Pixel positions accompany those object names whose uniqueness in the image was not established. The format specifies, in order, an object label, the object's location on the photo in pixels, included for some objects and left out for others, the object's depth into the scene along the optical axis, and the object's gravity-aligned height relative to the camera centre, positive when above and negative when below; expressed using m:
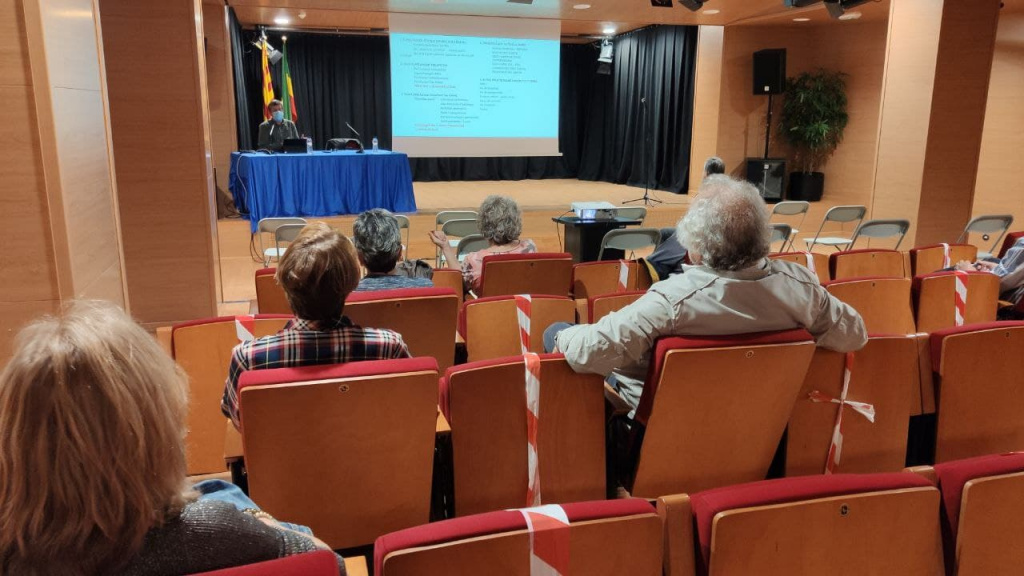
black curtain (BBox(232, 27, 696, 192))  12.05 +0.91
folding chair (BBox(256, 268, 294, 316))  3.09 -0.64
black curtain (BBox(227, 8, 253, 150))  10.05 +0.83
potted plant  10.68 +0.54
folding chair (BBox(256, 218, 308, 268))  5.90 -0.63
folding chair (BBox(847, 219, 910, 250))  6.00 -0.64
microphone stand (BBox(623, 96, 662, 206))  12.72 +0.27
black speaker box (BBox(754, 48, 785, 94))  10.33 +1.21
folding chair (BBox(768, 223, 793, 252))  5.80 -0.64
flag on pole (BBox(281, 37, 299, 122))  11.97 +0.96
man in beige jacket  1.93 -0.41
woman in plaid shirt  1.87 -0.49
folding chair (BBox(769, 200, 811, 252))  7.16 -0.54
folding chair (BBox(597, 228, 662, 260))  5.31 -0.66
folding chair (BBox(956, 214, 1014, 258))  5.61 -0.55
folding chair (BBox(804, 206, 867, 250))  6.57 -0.55
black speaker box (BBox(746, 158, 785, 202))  10.64 -0.32
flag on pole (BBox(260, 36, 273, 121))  11.37 +0.97
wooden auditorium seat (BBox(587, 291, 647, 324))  2.82 -0.60
